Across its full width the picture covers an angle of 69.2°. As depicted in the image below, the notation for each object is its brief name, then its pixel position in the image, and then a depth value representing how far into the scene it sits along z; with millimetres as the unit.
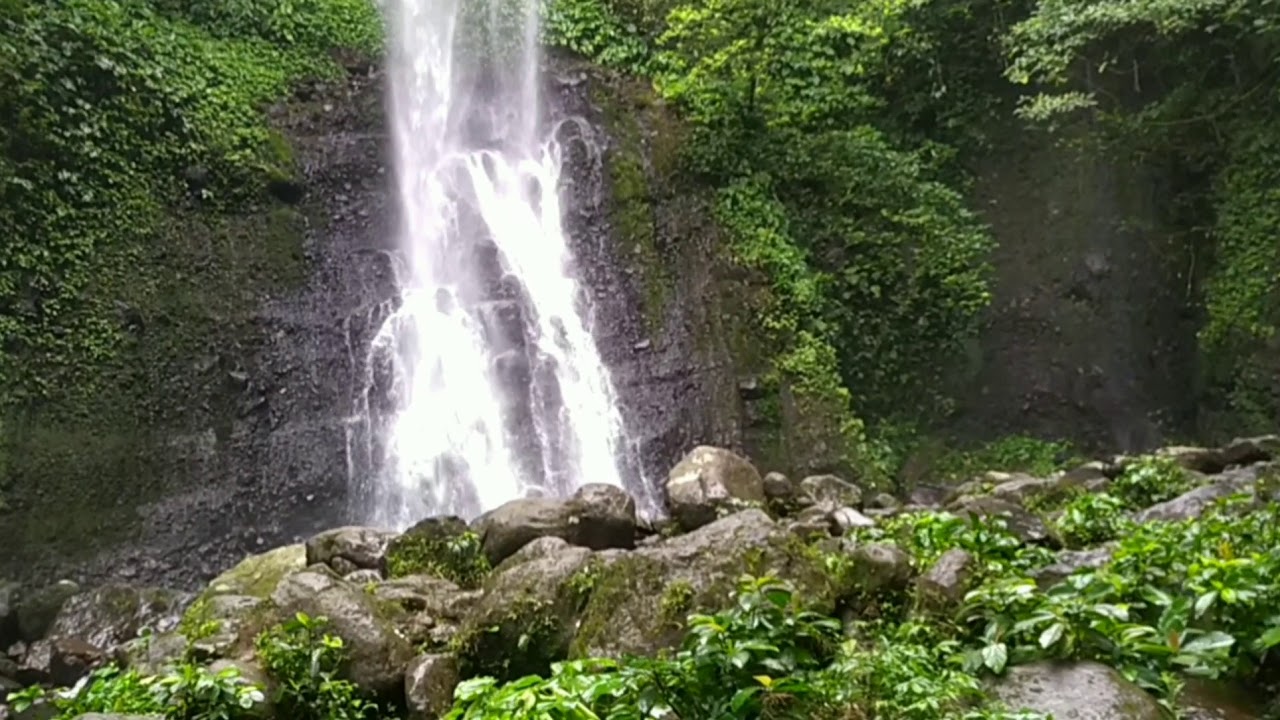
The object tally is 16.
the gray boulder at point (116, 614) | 7363
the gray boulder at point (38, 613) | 7706
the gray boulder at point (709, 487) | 8070
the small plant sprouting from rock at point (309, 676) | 4109
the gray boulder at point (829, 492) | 8852
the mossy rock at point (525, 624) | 4367
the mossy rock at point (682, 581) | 3783
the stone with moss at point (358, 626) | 4336
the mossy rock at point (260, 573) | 6867
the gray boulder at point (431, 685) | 4141
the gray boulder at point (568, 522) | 6746
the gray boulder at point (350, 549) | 6922
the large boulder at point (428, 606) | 4820
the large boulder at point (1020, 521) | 5094
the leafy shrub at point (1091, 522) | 5262
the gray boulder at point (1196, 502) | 5250
